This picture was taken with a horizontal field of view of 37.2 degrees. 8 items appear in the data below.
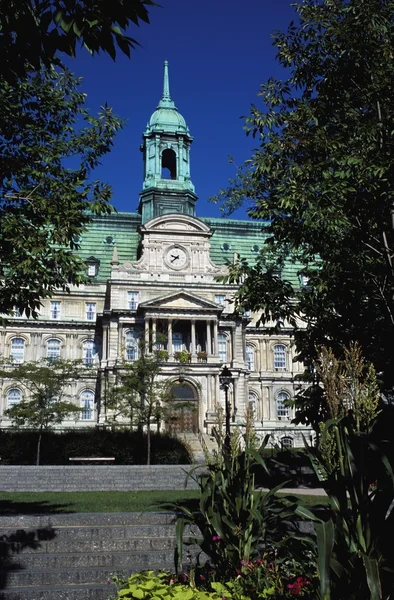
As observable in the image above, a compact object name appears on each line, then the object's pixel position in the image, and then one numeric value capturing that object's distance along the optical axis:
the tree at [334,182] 13.66
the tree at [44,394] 39.41
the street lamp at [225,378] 27.67
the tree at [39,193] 11.98
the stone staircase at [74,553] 7.90
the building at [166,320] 51.50
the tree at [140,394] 38.22
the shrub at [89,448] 34.06
